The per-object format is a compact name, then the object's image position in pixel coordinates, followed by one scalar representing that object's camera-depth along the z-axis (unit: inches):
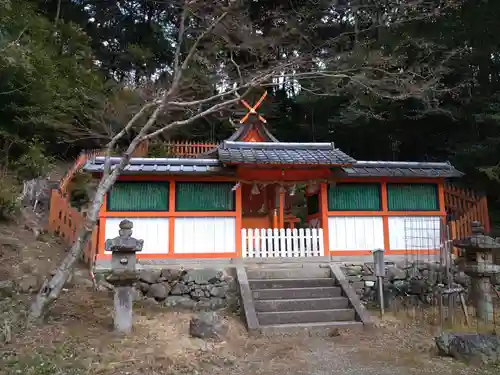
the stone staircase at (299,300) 273.1
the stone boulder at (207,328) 240.8
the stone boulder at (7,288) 273.6
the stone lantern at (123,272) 238.4
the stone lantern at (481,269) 289.1
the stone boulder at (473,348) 201.6
